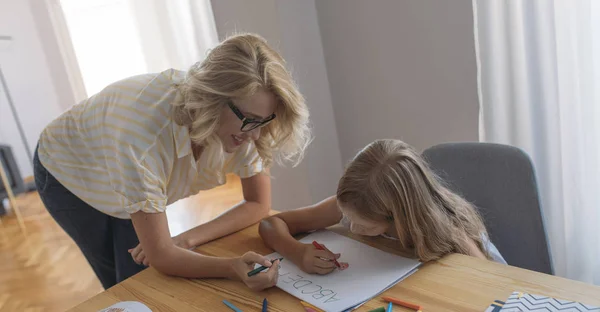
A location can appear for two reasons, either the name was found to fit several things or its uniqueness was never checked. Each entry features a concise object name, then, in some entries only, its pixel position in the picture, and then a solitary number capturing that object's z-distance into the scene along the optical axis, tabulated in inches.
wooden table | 31.5
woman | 41.6
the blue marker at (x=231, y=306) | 35.6
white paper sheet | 34.6
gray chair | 44.8
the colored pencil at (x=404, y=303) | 31.9
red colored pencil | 41.0
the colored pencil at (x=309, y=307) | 33.7
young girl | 38.6
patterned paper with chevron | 28.9
